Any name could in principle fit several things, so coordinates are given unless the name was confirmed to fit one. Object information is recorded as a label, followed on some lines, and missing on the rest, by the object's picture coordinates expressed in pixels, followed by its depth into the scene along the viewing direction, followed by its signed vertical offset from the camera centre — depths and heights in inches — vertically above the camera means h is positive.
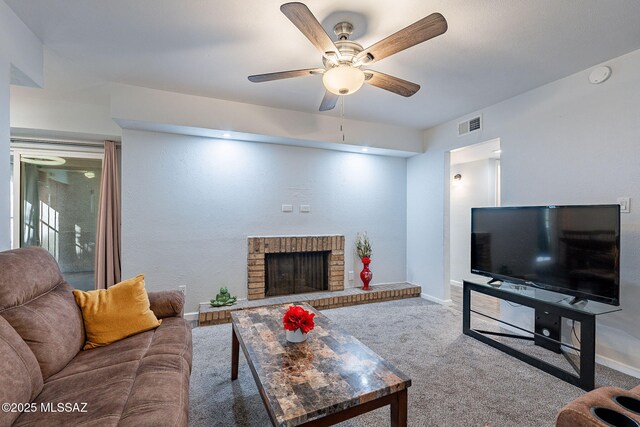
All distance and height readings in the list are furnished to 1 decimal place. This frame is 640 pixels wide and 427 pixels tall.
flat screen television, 85.9 -10.5
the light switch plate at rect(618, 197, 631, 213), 92.4 +4.4
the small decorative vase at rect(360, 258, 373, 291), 169.2 -33.8
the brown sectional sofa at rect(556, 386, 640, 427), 44.8 -31.3
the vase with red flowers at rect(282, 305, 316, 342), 68.8 -25.6
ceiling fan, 59.0 +39.8
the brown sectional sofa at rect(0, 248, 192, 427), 45.3 -30.7
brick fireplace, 150.6 -19.0
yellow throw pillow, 71.5 -25.1
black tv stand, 81.9 -36.7
